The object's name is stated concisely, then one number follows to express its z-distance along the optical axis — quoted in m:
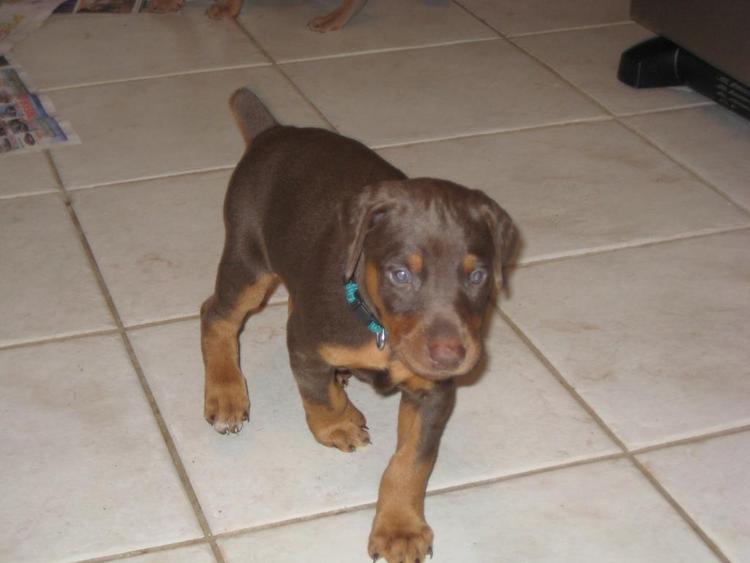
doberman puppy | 2.25
